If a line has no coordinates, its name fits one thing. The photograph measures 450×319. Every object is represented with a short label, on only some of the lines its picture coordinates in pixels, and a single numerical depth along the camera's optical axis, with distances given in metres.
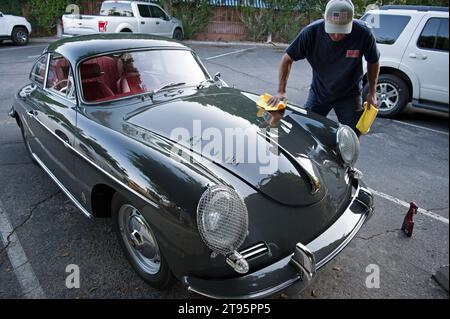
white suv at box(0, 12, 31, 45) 11.95
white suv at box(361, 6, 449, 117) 5.52
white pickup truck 11.21
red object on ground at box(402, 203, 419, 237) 2.86
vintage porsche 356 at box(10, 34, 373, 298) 1.89
